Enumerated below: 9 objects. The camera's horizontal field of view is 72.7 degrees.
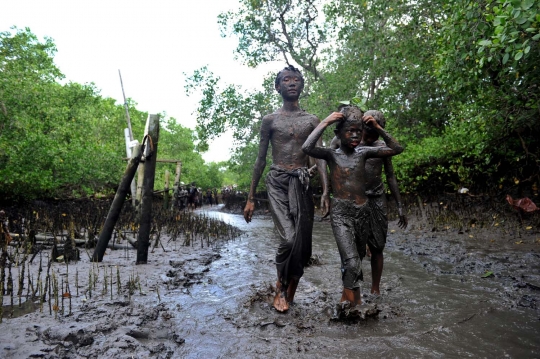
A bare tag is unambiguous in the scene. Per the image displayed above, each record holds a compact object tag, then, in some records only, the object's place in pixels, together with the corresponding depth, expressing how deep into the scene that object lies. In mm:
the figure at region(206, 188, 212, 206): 36469
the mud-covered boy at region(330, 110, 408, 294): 4516
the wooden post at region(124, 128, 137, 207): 14920
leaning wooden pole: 6133
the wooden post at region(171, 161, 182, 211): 18372
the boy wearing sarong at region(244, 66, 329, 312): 3912
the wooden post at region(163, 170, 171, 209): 17480
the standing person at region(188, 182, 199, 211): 28712
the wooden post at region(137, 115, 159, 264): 6062
